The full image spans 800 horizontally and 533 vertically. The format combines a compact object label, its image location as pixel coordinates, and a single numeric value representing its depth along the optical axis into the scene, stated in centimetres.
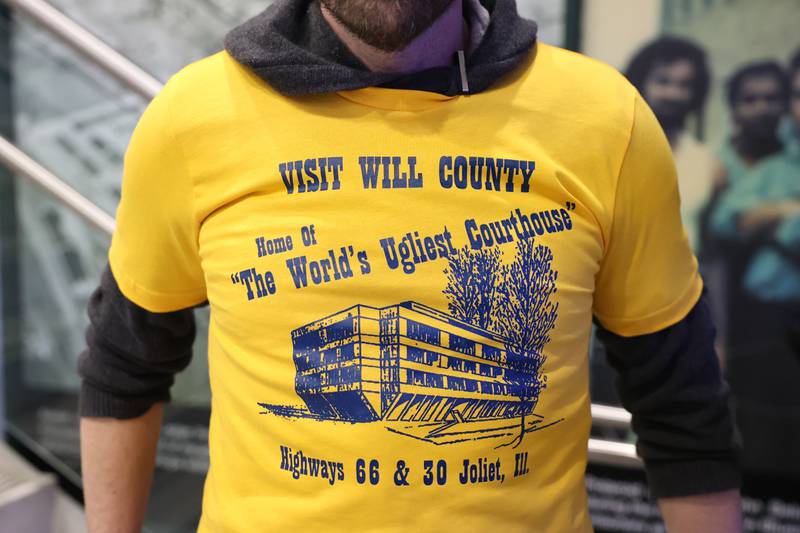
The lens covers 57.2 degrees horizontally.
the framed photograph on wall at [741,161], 191
